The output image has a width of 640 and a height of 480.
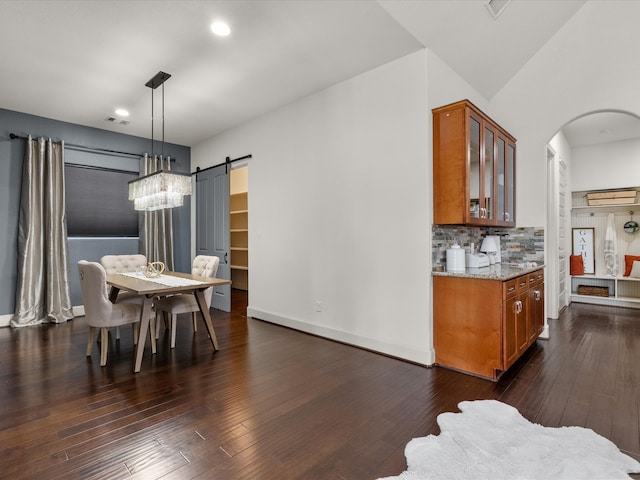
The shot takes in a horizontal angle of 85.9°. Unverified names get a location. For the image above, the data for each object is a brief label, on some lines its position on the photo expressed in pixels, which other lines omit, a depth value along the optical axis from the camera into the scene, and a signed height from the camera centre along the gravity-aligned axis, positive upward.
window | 5.31 +0.59
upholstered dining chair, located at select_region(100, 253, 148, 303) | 4.57 -0.33
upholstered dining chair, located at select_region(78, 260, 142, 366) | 3.04 -0.63
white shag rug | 1.68 -1.16
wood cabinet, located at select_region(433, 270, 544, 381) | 2.79 -0.75
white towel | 5.90 -0.24
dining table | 3.07 -0.45
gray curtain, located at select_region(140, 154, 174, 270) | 5.86 +0.13
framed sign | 6.22 -0.20
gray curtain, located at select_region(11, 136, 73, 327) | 4.77 -0.02
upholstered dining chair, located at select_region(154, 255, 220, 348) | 3.61 -0.68
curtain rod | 4.75 +1.43
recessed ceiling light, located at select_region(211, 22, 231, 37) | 2.85 +1.77
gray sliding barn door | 5.48 +0.29
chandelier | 3.74 +0.58
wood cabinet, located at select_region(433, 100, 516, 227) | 3.03 +0.65
